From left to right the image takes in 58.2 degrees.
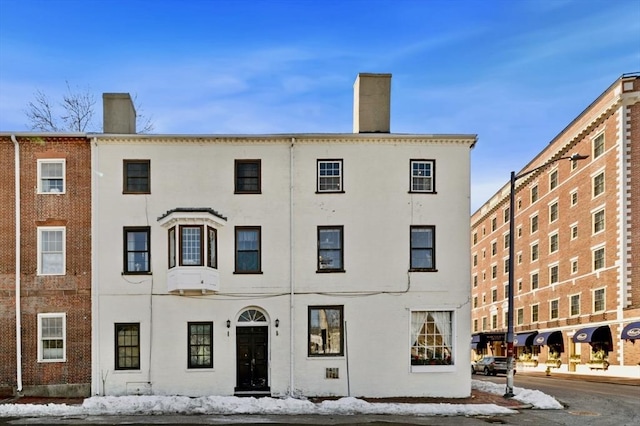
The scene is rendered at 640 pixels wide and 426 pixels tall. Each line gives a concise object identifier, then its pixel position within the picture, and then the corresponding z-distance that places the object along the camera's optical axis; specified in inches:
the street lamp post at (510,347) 856.9
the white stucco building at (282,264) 866.1
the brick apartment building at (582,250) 1632.6
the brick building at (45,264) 864.3
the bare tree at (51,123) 1402.6
